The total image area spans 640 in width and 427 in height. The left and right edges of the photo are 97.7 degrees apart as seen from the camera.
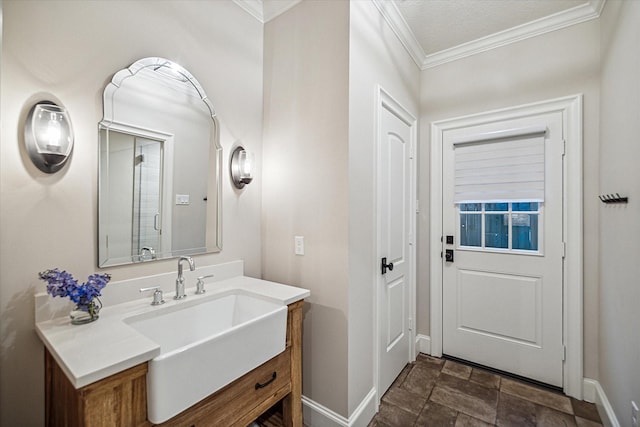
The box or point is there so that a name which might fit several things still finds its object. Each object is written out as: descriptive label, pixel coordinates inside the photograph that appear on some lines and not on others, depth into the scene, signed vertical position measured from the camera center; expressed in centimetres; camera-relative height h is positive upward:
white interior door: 200 -21
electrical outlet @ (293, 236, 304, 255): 184 -19
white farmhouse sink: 92 -54
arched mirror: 133 +26
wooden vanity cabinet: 82 -71
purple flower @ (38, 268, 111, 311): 103 -28
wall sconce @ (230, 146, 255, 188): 187 +32
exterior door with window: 217 -33
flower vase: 109 -39
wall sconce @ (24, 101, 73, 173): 109 +31
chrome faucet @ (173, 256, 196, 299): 142 -34
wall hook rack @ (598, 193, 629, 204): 147 +10
